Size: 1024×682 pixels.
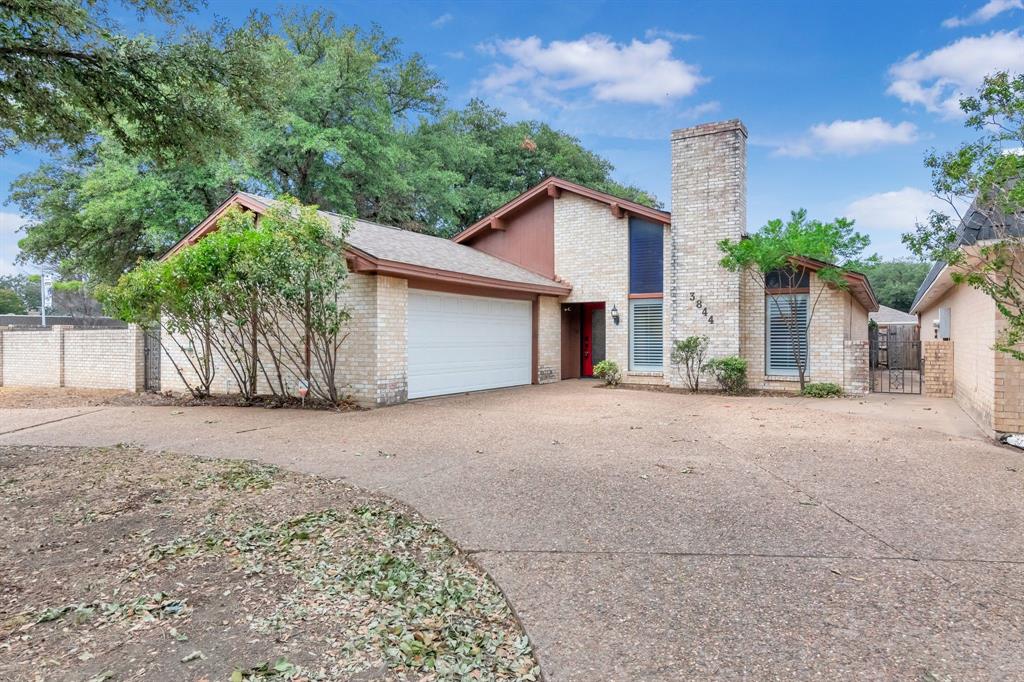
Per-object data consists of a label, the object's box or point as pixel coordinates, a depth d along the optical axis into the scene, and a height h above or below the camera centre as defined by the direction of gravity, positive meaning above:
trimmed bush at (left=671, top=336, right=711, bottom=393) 13.34 -0.33
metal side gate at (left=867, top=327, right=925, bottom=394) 18.33 -0.55
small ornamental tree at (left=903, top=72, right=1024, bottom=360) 6.34 +1.79
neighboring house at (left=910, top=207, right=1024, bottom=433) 6.84 -0.18
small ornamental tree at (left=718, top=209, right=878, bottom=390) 11.48 +1.72
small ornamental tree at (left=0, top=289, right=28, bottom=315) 50.47 +3.70
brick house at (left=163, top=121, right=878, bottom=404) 10.98 +1.04
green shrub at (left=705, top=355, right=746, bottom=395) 12.87 -0.70
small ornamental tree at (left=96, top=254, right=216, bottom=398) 10.35 +0.75
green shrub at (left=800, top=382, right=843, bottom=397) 12.33 -1.06
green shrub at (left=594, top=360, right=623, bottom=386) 14.51 -0.73
